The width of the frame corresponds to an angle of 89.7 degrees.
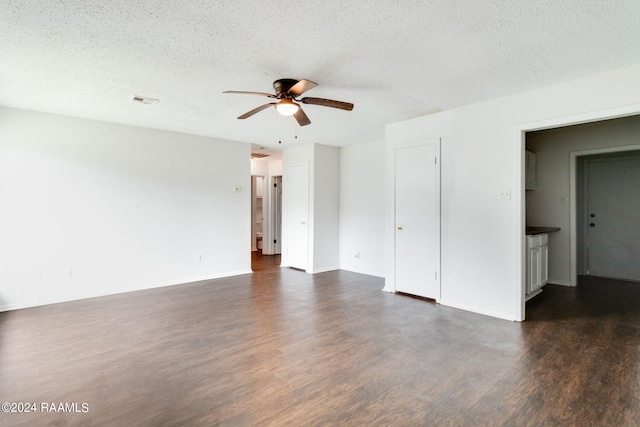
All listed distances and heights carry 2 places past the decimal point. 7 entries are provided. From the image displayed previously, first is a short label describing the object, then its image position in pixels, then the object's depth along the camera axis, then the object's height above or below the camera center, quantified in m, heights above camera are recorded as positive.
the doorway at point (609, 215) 5.30 -0.07
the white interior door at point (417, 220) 4.19 -0.12
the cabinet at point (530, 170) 4.98 +0.65
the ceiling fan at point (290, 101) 2.90 +1.01
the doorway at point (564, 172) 4.68 +0.63
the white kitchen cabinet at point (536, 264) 4.23 -0.73
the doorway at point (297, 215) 6.23 -0.06
